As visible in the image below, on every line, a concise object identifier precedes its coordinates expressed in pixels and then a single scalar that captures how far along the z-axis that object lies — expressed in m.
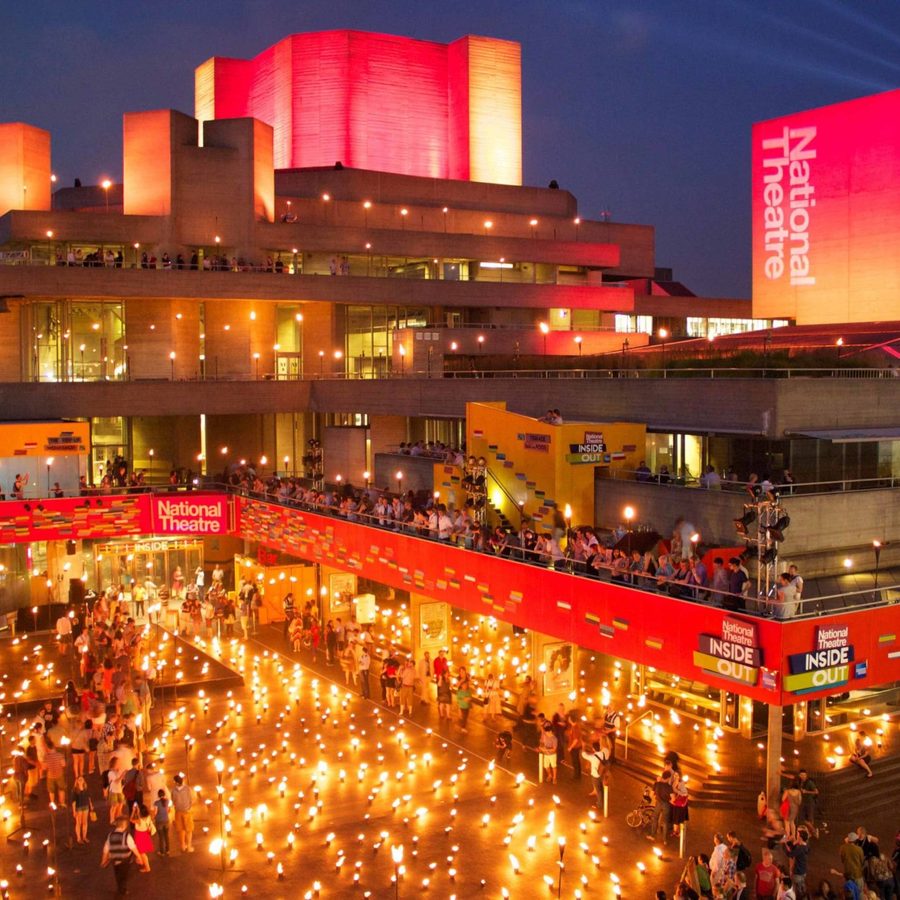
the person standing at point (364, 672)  25.56
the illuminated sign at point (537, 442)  25.45
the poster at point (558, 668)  22.95
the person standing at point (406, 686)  24.44
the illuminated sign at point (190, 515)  36.69
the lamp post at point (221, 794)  17.06
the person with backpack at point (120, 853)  15.78
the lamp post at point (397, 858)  15.52
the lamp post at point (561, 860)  15.91
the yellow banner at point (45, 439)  35.91
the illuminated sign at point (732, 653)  16.98
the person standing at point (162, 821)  17.36
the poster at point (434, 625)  26.38
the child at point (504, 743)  21.06
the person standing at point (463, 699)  23.45
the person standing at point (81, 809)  17.69
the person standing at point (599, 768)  18.91
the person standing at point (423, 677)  25.31
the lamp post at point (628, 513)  24.02
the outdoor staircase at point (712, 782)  19.17
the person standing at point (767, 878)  14.70
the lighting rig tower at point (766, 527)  17.36
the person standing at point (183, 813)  17.23
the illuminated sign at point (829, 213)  38.69
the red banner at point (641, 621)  16.92
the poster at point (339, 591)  31.70
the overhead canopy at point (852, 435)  24.00
